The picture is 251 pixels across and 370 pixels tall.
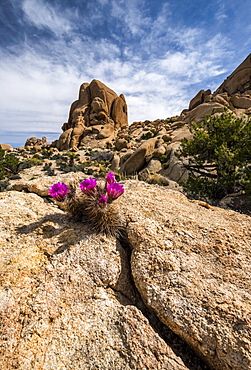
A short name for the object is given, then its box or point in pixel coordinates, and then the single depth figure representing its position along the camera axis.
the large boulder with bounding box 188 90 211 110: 47.88
